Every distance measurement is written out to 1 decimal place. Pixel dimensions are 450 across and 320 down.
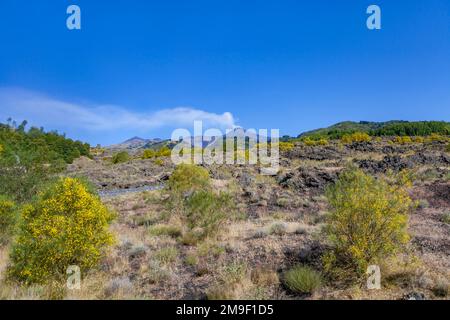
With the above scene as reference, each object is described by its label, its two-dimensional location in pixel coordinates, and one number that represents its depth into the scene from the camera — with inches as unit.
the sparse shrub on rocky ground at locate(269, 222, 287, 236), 457.1
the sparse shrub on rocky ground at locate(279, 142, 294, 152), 2324.6
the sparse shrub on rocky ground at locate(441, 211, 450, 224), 512.0
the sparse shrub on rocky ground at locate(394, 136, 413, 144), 2701.8
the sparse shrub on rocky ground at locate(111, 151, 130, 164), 2493.8
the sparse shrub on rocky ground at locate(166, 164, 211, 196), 820.0
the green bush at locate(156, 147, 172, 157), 2693.4
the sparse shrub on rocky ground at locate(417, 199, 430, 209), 640.1
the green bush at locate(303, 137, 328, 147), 2766.7
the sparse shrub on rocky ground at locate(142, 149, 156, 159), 2733.0
